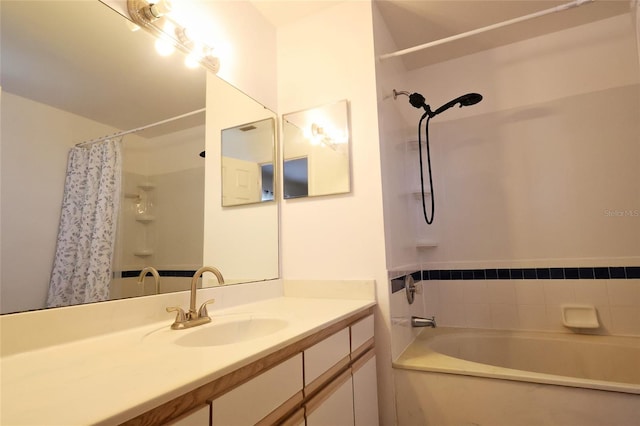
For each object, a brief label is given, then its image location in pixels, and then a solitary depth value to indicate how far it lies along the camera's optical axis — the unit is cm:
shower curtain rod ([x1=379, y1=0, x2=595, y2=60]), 147
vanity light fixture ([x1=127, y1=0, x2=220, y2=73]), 117
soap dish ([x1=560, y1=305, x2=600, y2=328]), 192
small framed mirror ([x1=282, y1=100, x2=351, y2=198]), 174
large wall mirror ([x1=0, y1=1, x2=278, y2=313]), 85
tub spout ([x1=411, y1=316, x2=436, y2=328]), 187
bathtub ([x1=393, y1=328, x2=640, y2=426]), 125
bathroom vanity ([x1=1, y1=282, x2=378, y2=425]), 54
